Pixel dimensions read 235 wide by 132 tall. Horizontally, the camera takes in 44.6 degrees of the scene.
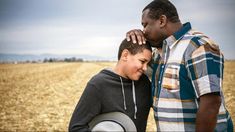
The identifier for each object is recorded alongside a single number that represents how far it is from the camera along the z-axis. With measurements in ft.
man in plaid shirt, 6.84
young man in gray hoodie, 8.16
